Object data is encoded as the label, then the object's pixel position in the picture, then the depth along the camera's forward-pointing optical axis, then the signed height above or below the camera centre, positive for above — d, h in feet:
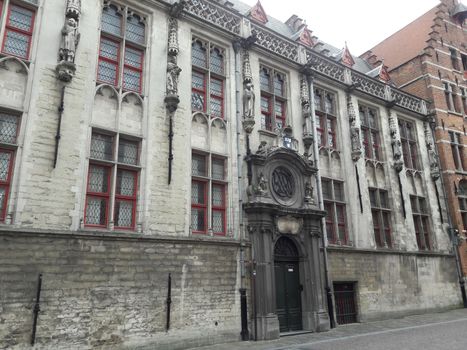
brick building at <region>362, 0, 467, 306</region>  64.08 +36.67
